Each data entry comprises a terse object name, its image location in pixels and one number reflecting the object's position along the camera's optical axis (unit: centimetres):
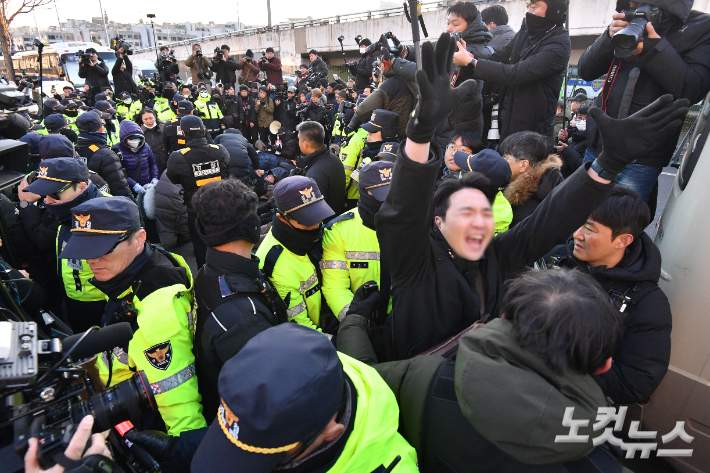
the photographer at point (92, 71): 1215
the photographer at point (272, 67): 1441
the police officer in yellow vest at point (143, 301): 178
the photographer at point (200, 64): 1438
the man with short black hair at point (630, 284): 192
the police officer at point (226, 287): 178
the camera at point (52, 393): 117
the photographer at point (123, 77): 1230
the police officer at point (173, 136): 642
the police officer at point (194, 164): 444
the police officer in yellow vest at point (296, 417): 96
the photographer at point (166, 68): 1337
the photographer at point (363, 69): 990
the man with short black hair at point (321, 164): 428
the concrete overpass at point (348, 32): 1692
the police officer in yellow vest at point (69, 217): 276
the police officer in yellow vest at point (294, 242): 245
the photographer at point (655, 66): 275
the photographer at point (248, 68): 1524
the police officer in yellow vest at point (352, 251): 266
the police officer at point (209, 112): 988
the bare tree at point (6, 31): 1723
